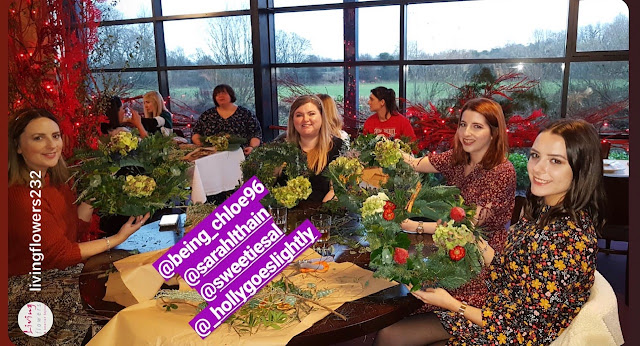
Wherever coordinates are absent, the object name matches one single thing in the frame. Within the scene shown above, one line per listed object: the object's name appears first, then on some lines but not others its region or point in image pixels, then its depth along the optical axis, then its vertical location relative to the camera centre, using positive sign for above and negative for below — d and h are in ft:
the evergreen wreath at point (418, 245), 5.62 -1.79
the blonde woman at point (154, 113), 20.07 -1.17
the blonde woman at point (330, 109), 16.16 -0.93
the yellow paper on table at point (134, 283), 6.10 -2.50
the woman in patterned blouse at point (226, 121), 18.93 -1.43
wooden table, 5.32 -2.62
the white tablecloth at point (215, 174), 15.69 -3.04
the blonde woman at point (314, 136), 10.40 -1.20
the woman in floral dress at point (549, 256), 5.73 -2.10
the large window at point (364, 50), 18.29 +1.20
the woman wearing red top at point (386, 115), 17.47 -1.31
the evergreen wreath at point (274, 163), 9.27 -1.55
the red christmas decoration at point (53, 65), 9.89 +0.47
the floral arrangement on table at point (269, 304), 5.43 -2.53
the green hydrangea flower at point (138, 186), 7.15 -1.44
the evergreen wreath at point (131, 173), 7.29 -1.36
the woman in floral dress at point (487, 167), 8.58 -1.62
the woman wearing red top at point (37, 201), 6.88 -1.57
